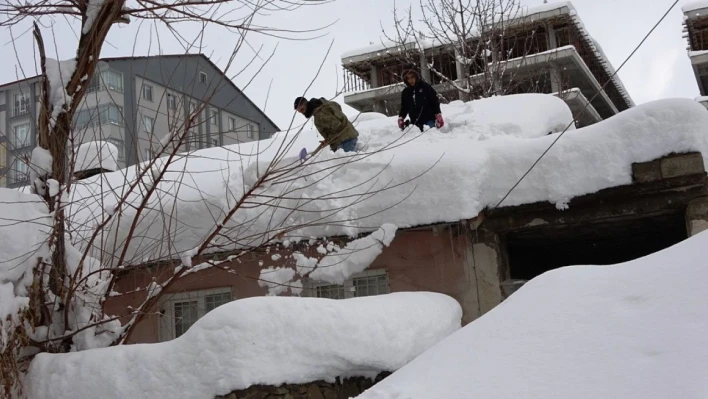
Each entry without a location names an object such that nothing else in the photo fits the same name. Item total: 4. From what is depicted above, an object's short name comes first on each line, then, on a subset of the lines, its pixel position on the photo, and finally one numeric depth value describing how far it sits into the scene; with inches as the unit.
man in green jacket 332.6
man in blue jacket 367.9
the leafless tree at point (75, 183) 231.0
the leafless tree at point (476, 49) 762.8
